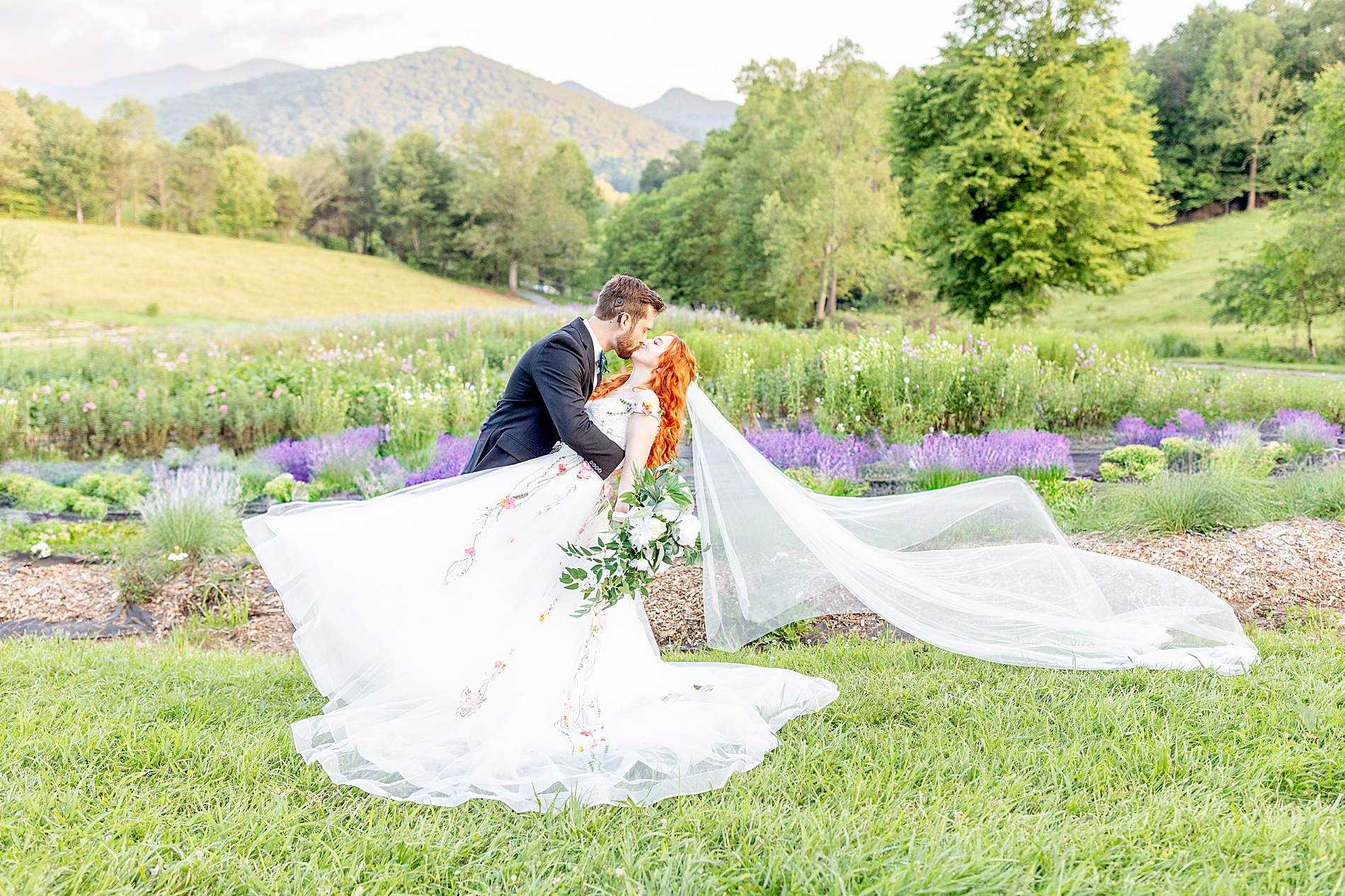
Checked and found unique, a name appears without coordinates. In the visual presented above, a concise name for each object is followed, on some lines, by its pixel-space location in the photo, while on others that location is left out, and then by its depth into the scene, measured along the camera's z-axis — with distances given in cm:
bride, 287
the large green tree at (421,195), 5184
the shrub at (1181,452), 717
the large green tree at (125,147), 4647
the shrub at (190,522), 523
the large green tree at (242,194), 5188
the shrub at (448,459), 705
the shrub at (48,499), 669
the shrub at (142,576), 495
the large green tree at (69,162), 4509
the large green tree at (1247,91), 3872
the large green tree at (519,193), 4778
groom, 318
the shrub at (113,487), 701
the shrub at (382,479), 693
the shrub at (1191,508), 535
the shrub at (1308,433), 757
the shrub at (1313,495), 565
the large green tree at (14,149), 4294
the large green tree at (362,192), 5828
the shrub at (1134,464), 673
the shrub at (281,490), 677
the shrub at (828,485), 617
